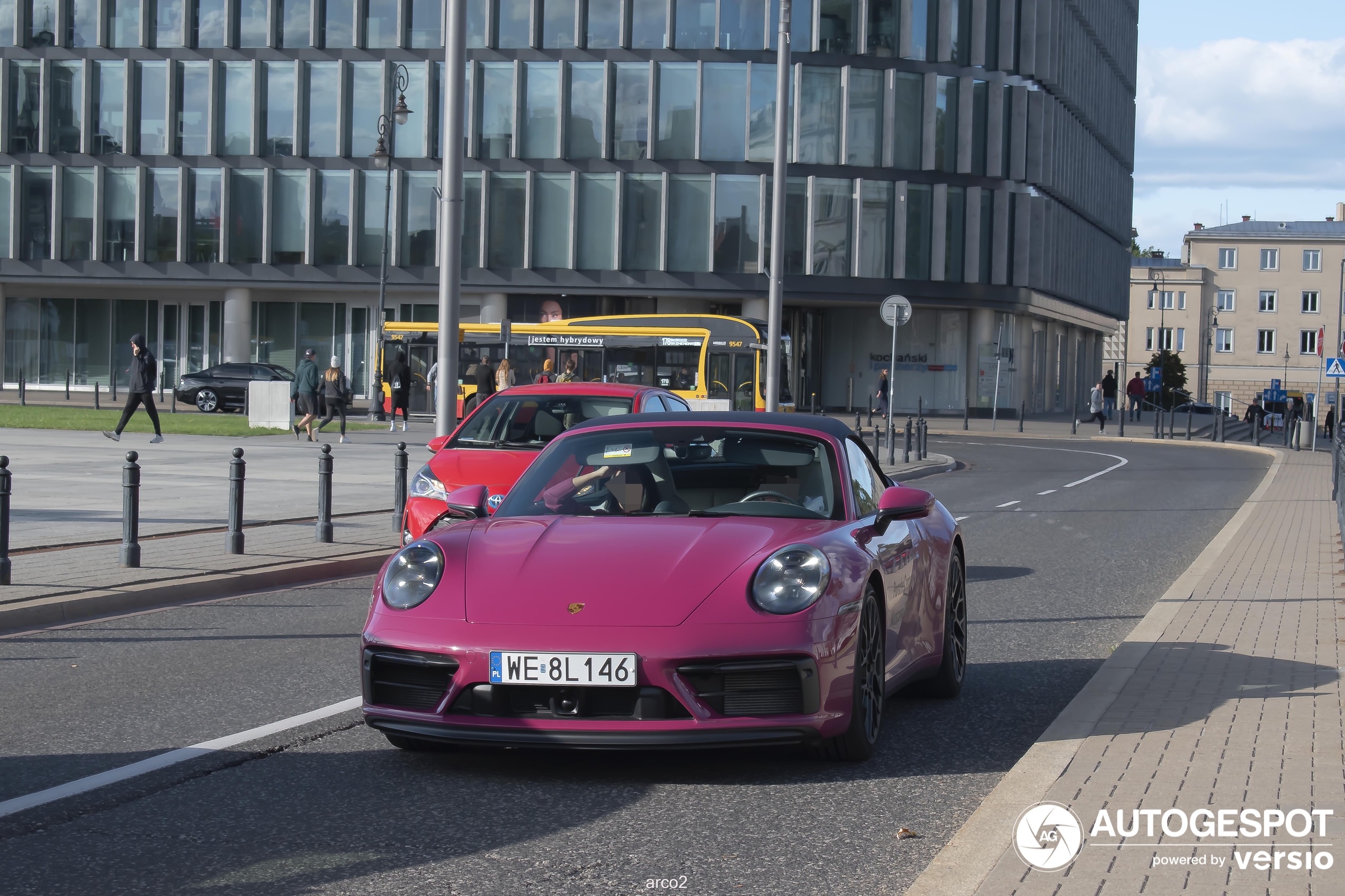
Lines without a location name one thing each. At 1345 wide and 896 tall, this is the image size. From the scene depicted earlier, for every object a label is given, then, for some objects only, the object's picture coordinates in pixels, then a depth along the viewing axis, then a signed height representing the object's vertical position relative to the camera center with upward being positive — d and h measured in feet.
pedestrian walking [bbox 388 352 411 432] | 121.39 -0.64
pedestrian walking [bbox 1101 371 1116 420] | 186.70 +0.21
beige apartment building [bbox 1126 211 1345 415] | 396.98 +23.97
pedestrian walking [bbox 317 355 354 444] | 107.14 -1.21
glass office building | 174.60 +24.07
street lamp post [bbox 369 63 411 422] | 123.03 +17.79
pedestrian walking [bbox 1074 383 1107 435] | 158.92 -1.92
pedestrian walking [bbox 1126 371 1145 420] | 192.00 +0.04
